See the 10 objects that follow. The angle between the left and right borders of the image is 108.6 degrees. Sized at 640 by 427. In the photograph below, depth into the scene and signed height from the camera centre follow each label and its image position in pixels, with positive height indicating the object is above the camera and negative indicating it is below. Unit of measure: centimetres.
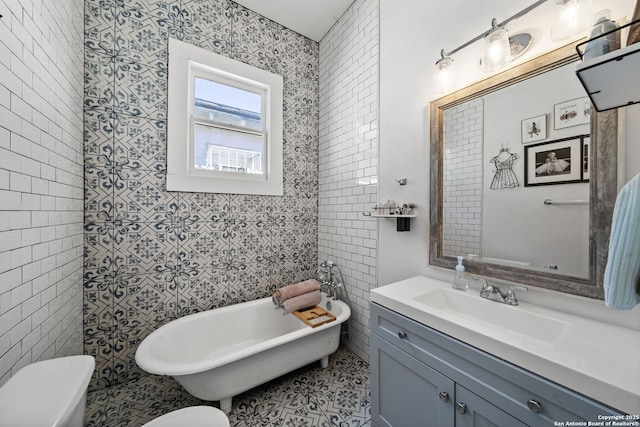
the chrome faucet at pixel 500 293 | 111 -39
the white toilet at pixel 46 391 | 69 -61
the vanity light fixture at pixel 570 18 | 94 +83
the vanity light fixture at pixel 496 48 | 114 +85
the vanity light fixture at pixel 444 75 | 139 +86
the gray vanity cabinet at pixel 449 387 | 69 -64
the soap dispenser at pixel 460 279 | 129 -37
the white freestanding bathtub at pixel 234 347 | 141 -100
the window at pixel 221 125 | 196 +84
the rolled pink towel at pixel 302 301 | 201 -80
